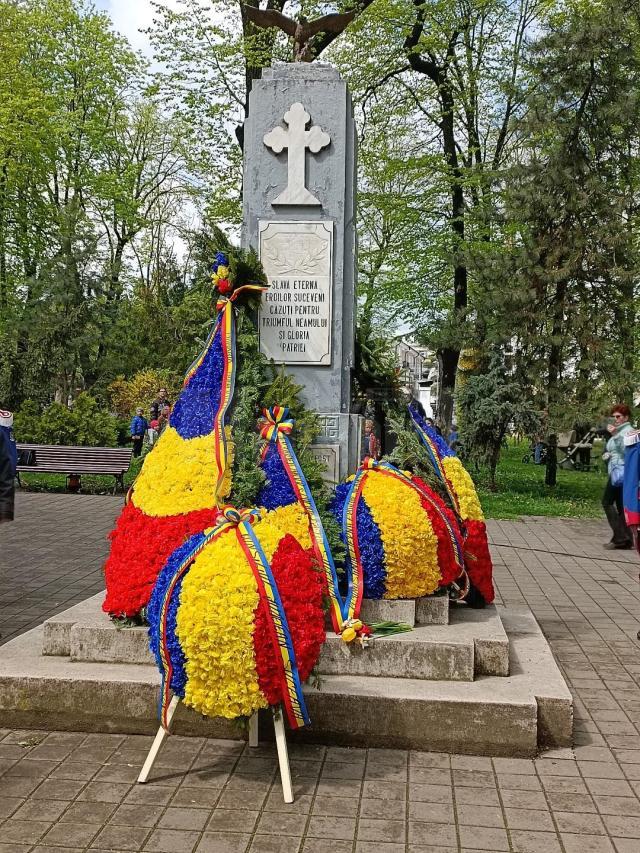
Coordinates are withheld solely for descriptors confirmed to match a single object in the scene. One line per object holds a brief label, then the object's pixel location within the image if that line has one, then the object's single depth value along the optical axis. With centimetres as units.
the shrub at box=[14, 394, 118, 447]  1873
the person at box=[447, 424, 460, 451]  1880
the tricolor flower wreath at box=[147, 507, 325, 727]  384
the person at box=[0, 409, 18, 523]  684
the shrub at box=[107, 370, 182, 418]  2697
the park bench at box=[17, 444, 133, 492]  1616
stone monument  629
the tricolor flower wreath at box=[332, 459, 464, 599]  531
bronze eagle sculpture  656
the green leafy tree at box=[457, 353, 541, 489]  1797
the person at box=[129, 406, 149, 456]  2047
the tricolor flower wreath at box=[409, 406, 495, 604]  599
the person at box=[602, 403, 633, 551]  1069
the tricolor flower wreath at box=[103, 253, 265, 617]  515
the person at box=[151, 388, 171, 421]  1845
